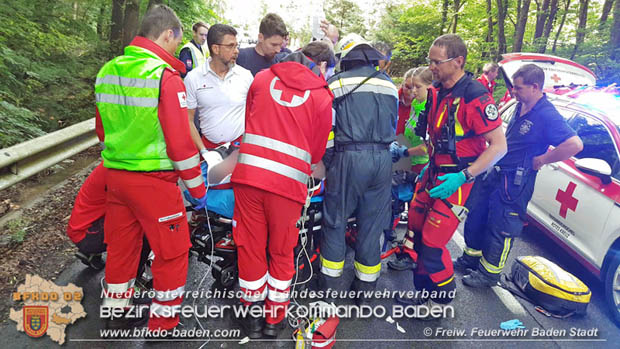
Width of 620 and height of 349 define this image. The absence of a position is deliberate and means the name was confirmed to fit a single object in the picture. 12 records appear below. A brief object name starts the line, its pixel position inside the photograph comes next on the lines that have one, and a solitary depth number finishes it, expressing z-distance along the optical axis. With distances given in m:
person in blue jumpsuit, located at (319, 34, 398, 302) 2.72
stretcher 2.79
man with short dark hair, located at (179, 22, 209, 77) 5.21
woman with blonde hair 3.87
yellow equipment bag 3.13
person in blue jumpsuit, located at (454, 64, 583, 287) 3.34
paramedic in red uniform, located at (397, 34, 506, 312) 2.82
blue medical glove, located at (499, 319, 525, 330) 3.00
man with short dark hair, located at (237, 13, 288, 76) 3.83
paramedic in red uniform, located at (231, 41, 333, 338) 2.43
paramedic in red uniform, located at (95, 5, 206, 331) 2.18
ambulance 3.26
